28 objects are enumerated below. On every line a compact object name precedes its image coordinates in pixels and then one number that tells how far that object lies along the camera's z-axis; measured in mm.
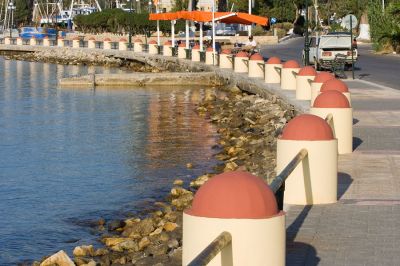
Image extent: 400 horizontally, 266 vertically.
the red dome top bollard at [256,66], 37781
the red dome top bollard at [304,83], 25047
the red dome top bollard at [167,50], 58062
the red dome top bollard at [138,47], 64281
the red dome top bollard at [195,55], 52500
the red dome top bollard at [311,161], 11945
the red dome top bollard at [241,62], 41750
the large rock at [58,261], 13219
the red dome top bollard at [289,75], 29453
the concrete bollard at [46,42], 82375
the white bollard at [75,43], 76875
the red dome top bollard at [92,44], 73062
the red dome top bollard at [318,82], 21219
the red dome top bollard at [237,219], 7566
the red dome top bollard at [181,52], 54850
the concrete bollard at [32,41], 85269
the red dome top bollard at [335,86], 18703
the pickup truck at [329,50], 39344
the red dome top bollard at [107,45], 70000
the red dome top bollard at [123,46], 67006
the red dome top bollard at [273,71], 33375
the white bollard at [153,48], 61125
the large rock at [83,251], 14461
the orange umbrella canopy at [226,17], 48906
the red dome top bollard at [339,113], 15828
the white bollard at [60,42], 79750
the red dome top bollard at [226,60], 45844
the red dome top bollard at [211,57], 48656
